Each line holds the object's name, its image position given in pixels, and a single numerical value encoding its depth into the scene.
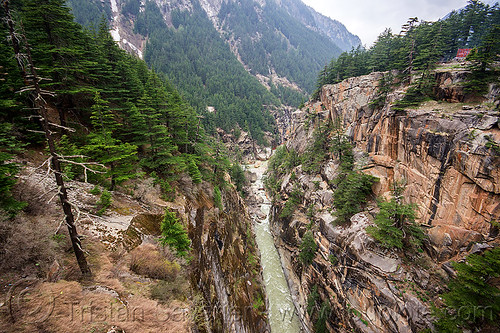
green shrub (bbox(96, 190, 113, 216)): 13.21
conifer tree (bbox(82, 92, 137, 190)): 14.17
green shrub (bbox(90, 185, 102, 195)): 13.98
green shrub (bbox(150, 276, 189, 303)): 9.99
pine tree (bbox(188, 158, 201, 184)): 23.69
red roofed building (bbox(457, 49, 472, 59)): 33.14
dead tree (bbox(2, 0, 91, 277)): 6.62
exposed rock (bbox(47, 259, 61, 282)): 7.88
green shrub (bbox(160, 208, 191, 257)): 13.03
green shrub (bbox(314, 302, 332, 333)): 23.75
